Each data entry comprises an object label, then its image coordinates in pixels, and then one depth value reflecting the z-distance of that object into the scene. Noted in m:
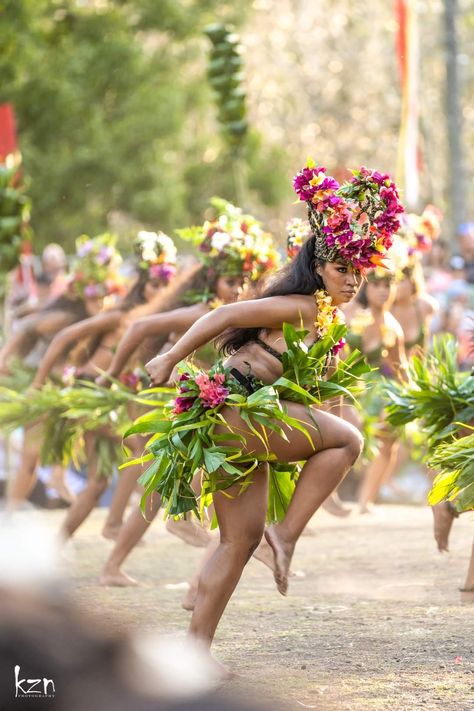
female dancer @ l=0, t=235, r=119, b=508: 18.30
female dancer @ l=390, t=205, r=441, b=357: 18.96
